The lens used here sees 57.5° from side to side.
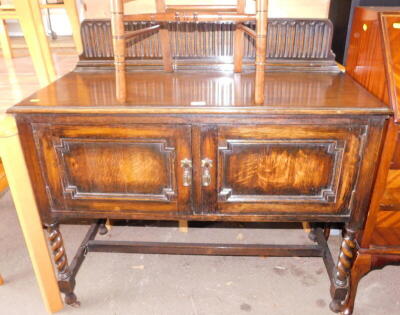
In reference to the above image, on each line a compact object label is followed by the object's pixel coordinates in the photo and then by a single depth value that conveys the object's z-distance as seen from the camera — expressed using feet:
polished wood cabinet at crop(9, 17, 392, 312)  4.09
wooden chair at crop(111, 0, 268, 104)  4.09
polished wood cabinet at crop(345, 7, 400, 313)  4.13
